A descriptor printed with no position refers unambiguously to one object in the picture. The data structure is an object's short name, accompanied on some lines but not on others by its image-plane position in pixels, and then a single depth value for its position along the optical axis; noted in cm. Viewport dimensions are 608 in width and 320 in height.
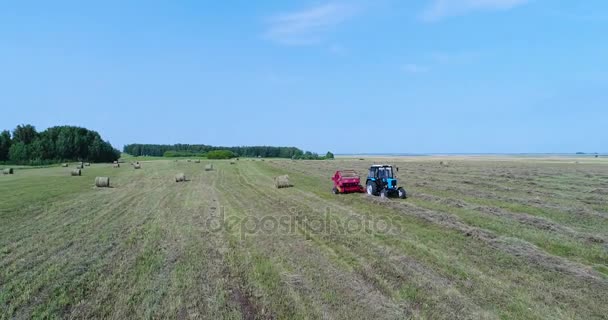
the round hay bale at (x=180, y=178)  2674
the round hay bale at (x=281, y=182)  2195
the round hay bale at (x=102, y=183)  2294
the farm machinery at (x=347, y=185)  1897
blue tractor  1683
